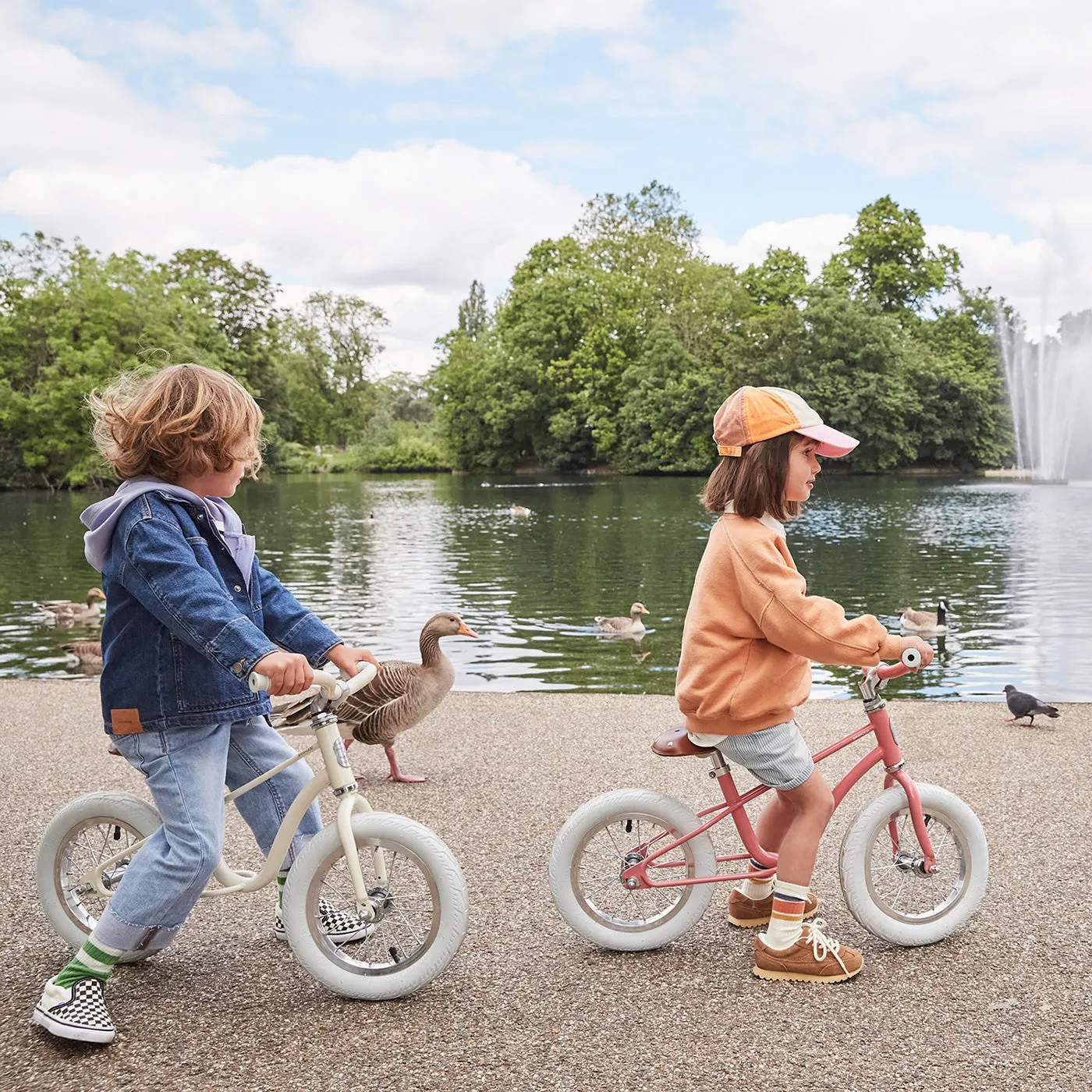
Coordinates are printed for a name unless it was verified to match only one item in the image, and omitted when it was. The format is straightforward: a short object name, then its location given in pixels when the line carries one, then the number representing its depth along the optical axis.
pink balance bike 3.59
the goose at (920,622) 13.02
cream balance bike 3.23
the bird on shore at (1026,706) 7.05
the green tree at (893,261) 62.16
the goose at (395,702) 5.84
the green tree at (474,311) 98.12
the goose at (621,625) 13.54
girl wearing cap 3.35
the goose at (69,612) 14.88
